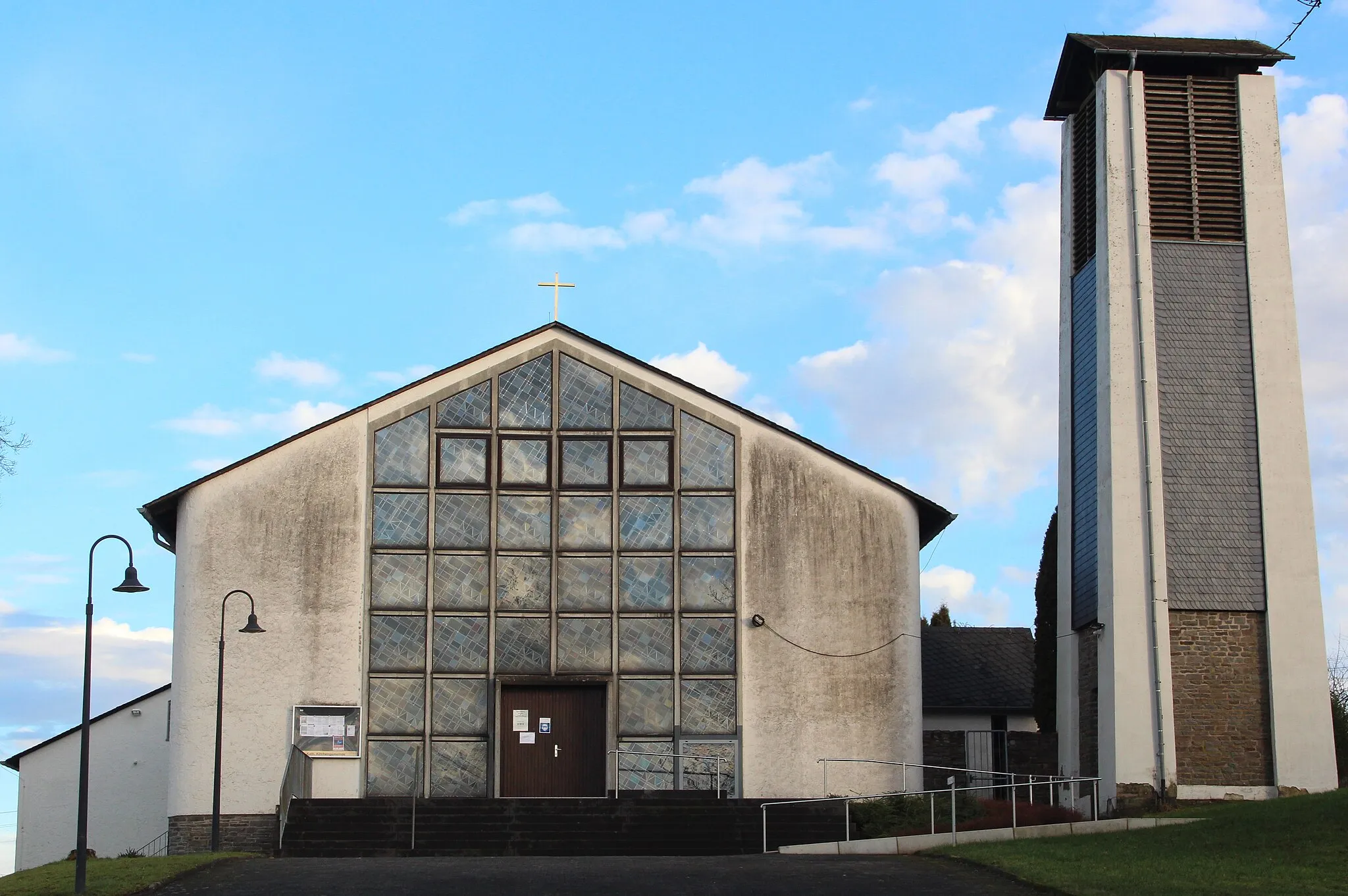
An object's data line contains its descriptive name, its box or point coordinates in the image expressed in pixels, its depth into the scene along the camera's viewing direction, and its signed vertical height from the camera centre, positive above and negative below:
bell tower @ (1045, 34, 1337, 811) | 26.14 +4.07
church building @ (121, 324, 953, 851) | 26.97 +1.90
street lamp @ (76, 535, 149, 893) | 18.41 -0.89
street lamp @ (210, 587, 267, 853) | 24.81 +0.20
